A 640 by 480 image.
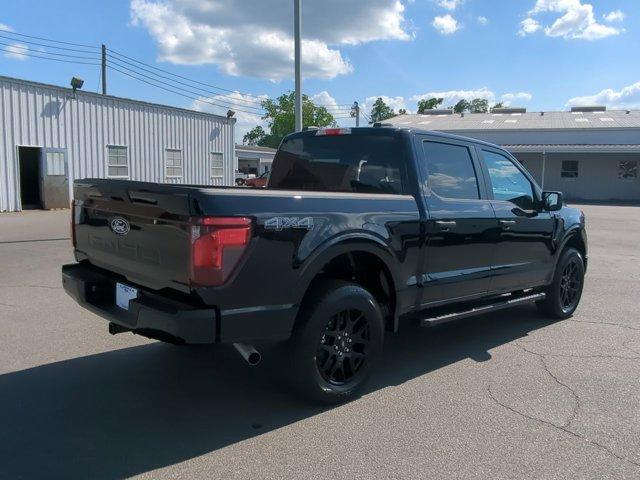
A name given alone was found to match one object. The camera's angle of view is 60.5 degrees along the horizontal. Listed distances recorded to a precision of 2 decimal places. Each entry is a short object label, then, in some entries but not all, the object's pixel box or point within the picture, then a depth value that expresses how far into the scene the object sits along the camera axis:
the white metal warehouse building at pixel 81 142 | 18.27
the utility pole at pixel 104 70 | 38.59
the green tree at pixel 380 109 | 95.75
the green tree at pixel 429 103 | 81.78
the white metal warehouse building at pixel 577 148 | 33.91
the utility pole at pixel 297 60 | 12.87
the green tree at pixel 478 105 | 91.69
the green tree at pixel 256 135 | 103.80
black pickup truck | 3.15
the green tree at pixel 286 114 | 75.00
